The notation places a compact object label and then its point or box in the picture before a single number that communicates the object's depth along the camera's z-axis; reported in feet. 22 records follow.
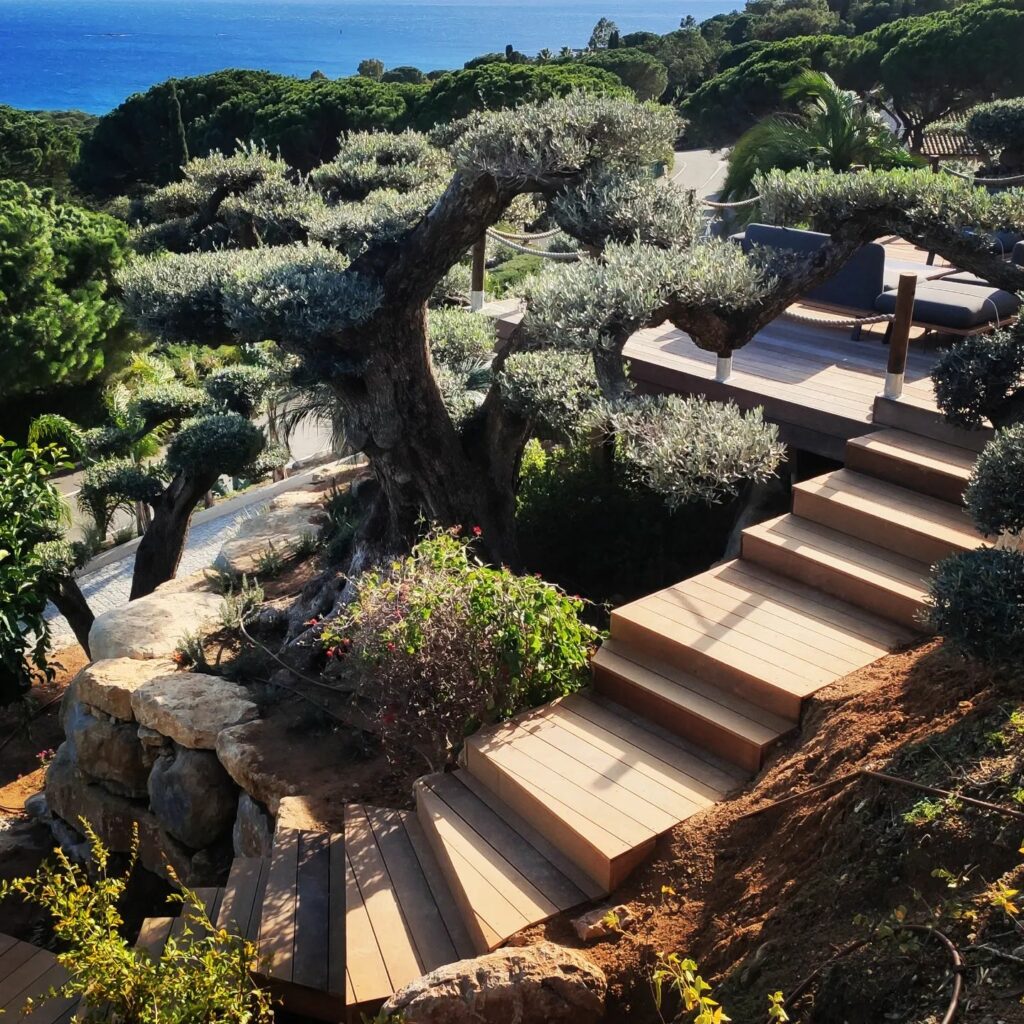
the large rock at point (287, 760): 19.04
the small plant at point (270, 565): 30.66
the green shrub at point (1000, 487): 13.84
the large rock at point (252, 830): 19.71
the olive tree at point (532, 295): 18.53
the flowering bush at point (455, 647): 16.34
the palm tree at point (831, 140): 43.88
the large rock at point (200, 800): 21.76
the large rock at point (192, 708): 21.80
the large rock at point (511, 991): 10.85
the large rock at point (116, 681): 24.08
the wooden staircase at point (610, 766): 13.64
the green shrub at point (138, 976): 10.66
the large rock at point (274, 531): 31.55
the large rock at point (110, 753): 24.12
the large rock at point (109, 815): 22.76
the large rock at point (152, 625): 26.35
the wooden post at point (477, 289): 37.12
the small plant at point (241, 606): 26.84
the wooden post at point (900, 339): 22.65
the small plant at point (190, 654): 25.38
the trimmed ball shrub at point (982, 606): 12.09
